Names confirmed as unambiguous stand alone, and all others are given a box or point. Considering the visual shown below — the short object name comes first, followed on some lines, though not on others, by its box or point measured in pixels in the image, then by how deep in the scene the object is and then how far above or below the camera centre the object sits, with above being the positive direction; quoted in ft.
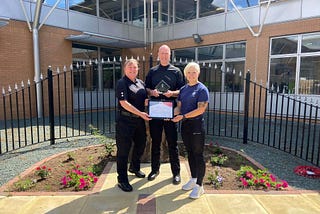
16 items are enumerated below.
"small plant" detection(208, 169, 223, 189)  11.29 -4.53
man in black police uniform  10.89 -0.33
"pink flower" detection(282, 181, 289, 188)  11.17 -4.60
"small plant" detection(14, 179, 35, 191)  10.91 -4.64
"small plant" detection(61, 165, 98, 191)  10.92 -4.50
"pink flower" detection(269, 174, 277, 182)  11.64 -4.51
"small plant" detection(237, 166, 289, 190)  11.15 -4.48
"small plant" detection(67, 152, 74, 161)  14.58 -4.41
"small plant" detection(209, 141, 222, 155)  15.78 -4.31
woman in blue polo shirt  9.80 -1.32
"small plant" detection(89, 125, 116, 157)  15.07 -4.03
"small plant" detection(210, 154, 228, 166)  13.80 -4.33
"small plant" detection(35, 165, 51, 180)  11.91 -4.44
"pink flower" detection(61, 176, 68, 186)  11.14 -4.52
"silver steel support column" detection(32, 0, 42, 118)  28.58 +3.22
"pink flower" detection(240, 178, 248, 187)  11.20 -4.52
